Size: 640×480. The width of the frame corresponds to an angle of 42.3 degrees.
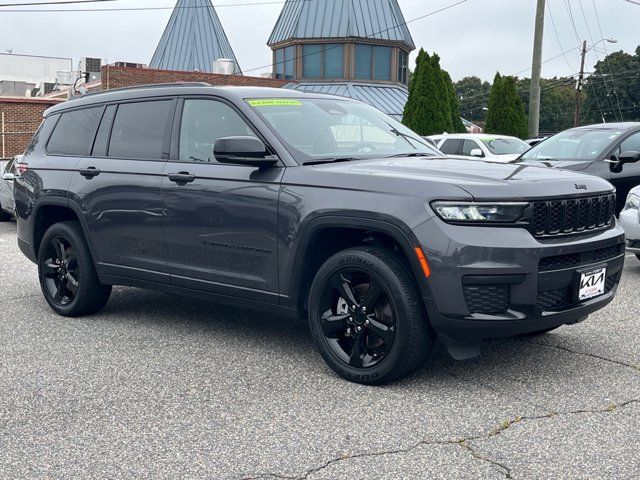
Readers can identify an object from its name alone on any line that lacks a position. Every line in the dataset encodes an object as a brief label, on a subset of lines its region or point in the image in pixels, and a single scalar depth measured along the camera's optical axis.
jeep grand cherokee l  4.42
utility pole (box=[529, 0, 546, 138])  23.72
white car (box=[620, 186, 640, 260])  8.53
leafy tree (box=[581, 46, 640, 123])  84.44
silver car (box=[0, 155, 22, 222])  14.25
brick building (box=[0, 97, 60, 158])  29.56
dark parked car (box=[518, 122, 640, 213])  10.80
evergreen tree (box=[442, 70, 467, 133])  30.29
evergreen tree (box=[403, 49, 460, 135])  28.27
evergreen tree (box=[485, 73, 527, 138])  29.03
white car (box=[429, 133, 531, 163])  17.92
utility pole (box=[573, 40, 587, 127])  67.44
